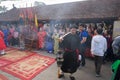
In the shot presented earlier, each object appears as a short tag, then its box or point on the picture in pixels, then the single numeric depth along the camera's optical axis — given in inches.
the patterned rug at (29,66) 116.3
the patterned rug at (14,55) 161.5
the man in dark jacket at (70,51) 100.1
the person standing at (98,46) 107.5
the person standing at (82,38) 132.5
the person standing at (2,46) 178.7
